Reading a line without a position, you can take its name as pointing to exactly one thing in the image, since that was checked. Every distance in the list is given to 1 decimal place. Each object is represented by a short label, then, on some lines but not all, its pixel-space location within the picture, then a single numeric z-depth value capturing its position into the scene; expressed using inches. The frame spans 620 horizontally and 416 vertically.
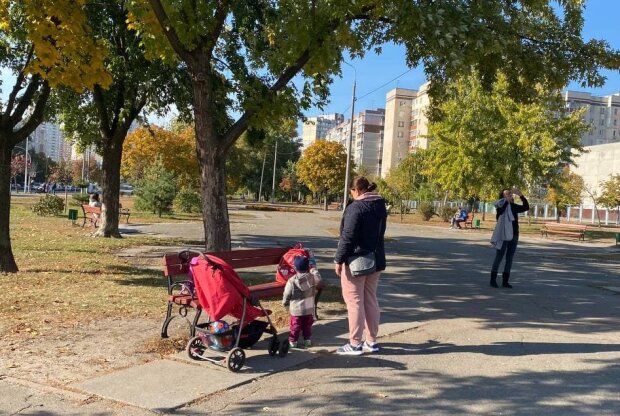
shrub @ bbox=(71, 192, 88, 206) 1494.2
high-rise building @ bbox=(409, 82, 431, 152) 4717.0
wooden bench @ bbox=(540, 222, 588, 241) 1190.9
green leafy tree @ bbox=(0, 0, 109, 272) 321.1
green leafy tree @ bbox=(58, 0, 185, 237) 579.2
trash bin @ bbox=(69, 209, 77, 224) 894.4
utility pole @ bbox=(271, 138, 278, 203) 3169.8
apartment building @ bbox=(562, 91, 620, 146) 5295.3
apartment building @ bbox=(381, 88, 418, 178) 5236.2
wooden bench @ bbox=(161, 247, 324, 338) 239.5
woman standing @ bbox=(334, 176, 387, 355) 231.8
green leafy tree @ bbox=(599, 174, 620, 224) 1843.0
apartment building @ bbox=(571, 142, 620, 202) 2736.2
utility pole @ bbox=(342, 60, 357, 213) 999.8
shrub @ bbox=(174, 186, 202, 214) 1480.1
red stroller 210.4
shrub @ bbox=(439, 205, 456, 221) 1774.1
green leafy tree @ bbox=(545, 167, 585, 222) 1671.1
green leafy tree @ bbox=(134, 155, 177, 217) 1280.8
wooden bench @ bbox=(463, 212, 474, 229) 1471.5
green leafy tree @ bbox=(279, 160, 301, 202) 3356.3
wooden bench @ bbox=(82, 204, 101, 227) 816.9
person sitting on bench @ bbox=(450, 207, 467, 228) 1434.5
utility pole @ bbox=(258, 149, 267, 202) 3329.2
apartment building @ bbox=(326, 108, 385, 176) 5974.4
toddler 235.3
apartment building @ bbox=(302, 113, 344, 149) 6953.7
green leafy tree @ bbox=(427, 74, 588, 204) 1373.0
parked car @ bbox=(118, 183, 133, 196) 3392.7
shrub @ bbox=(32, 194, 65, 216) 1092.5
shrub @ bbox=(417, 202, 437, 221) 1830.7
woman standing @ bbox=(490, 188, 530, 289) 434.9
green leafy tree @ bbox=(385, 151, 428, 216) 2414.6
